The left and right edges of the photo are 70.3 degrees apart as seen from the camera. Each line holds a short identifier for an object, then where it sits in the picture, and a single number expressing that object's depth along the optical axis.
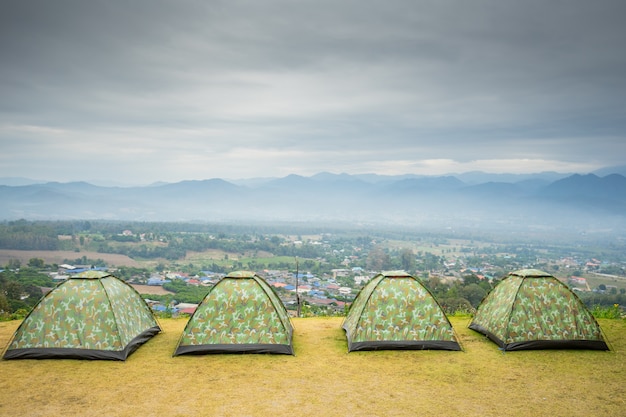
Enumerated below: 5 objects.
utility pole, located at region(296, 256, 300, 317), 14.15
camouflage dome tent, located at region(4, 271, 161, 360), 9.08
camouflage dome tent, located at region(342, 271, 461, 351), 9.95
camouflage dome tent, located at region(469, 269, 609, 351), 9.91
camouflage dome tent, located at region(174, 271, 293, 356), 9.56
